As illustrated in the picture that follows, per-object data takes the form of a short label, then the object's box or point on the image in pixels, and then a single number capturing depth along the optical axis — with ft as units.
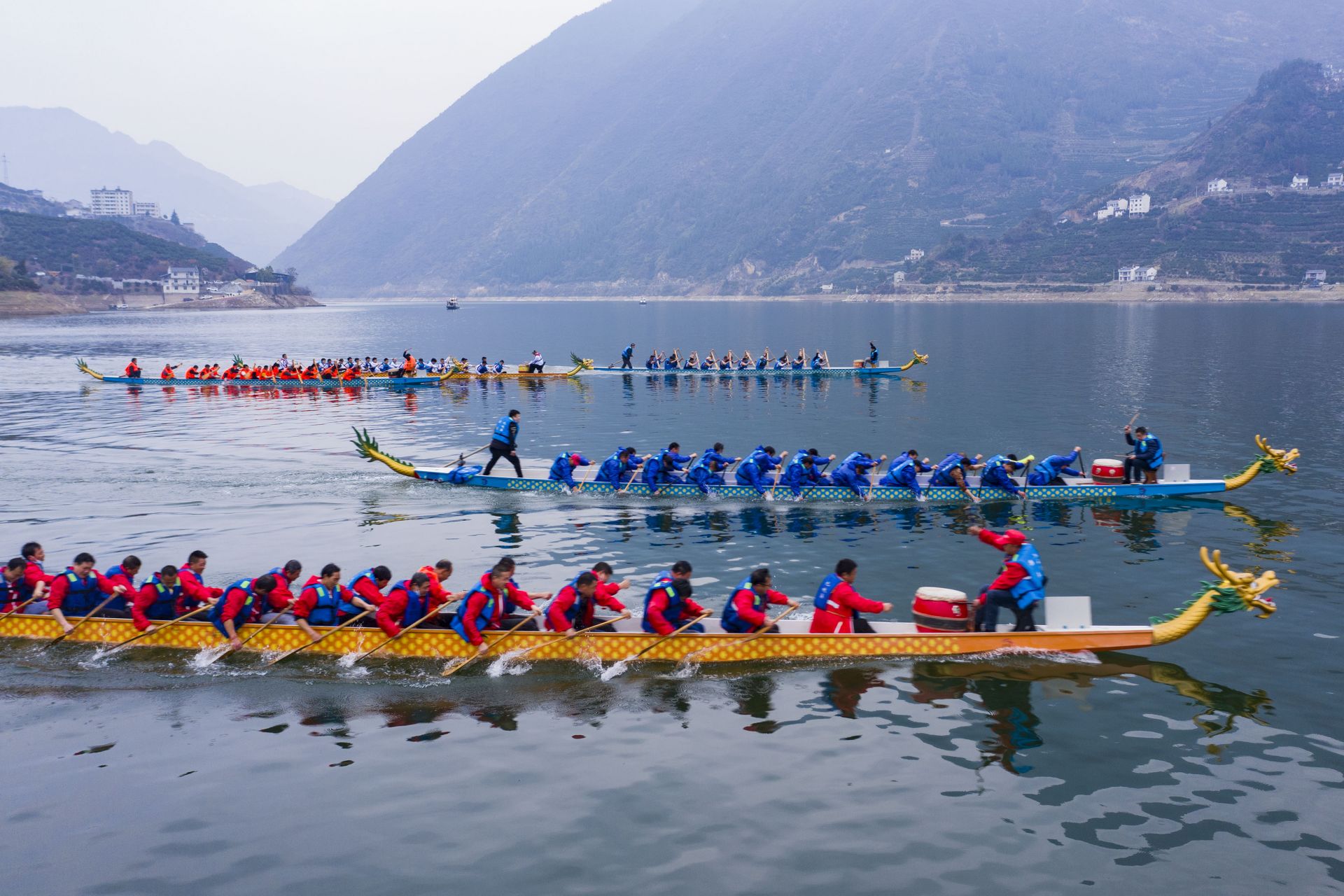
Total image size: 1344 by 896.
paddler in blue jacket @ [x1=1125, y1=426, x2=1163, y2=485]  94.94
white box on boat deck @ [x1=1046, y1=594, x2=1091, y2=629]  54.54
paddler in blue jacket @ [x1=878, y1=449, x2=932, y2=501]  92.48
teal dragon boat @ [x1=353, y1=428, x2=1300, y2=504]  92.53
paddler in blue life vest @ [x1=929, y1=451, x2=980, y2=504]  92.68
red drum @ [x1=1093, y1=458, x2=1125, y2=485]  94.63
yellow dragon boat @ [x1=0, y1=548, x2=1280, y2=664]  53.88
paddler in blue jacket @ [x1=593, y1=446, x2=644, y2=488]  97.35
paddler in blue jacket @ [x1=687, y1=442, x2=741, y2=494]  95.04
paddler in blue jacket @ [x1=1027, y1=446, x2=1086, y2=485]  94.12
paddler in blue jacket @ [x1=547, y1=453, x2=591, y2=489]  98.58
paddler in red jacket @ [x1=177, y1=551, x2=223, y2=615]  57.62
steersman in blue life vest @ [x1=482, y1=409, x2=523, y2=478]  101.55
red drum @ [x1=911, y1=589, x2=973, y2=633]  55.31
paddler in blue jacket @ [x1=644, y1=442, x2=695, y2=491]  95.96
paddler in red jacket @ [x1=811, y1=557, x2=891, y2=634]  54.49
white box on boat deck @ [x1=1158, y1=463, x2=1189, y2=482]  95.86
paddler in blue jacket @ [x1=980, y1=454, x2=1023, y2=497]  91.81
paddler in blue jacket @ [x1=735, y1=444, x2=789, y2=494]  94.48
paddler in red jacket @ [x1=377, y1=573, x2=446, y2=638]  55.06
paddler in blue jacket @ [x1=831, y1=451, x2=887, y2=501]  93.07
